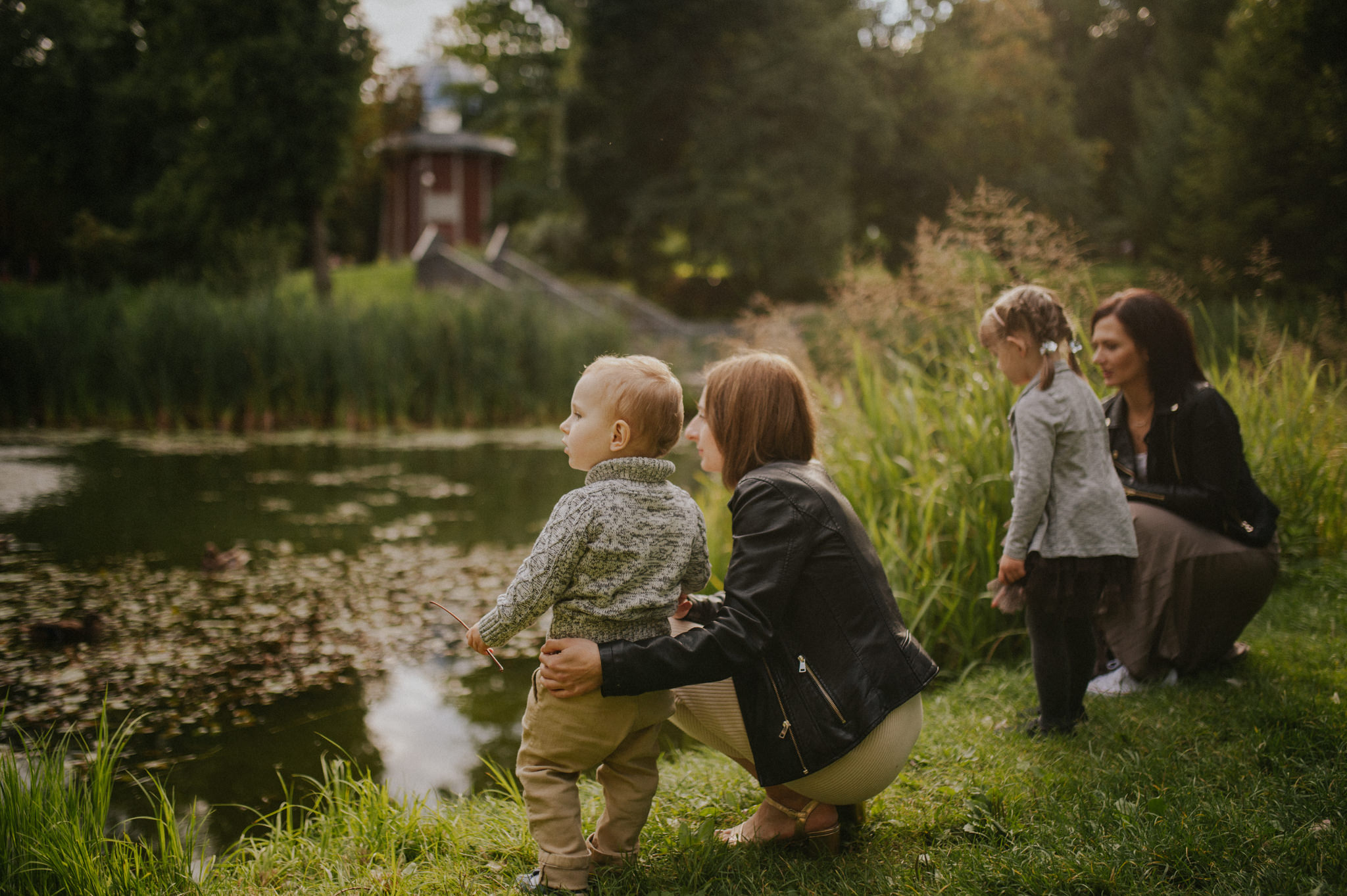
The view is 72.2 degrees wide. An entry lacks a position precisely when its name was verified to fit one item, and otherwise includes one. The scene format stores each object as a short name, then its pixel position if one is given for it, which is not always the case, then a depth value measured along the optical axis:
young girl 2.43
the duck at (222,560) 5.12
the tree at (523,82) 29.16
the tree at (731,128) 20.50
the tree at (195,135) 14.99
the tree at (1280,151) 6.15
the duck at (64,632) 3.93
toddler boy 1.82
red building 28.31
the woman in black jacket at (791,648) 1.82
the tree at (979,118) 18.59
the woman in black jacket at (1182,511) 2.82
